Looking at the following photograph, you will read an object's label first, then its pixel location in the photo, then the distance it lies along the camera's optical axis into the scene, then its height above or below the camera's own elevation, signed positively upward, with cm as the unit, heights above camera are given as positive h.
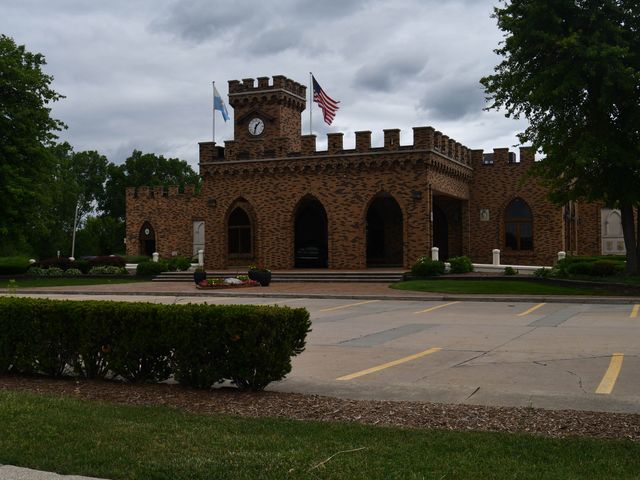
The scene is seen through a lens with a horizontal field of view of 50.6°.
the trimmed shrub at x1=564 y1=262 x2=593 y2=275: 2603 -90
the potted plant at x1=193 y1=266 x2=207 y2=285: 3009 -121
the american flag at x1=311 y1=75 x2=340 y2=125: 3631 +784
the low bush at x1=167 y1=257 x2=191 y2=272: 3775 -84
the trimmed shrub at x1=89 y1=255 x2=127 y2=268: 3998 -73
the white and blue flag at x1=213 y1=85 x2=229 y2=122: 3978 +860
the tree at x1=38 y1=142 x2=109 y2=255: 8119 +774
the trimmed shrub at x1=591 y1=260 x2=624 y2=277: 2550 -89
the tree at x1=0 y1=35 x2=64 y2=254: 3659 +616
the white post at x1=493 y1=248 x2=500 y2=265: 3450 -55
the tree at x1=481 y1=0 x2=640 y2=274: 2234 +536
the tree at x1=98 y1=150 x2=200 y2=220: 8919 +985
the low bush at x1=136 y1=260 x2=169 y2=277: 3719 -104
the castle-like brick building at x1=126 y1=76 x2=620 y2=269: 3506 +256
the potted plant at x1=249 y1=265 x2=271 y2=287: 2973 -122
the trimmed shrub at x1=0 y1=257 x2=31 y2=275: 3975 -102
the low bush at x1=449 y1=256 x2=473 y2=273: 3105 -84
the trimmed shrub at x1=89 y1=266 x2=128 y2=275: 3803 -120
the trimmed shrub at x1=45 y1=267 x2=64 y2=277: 3834 -124
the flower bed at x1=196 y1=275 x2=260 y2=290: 2841 -147
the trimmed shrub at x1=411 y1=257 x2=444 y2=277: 2987 -94
